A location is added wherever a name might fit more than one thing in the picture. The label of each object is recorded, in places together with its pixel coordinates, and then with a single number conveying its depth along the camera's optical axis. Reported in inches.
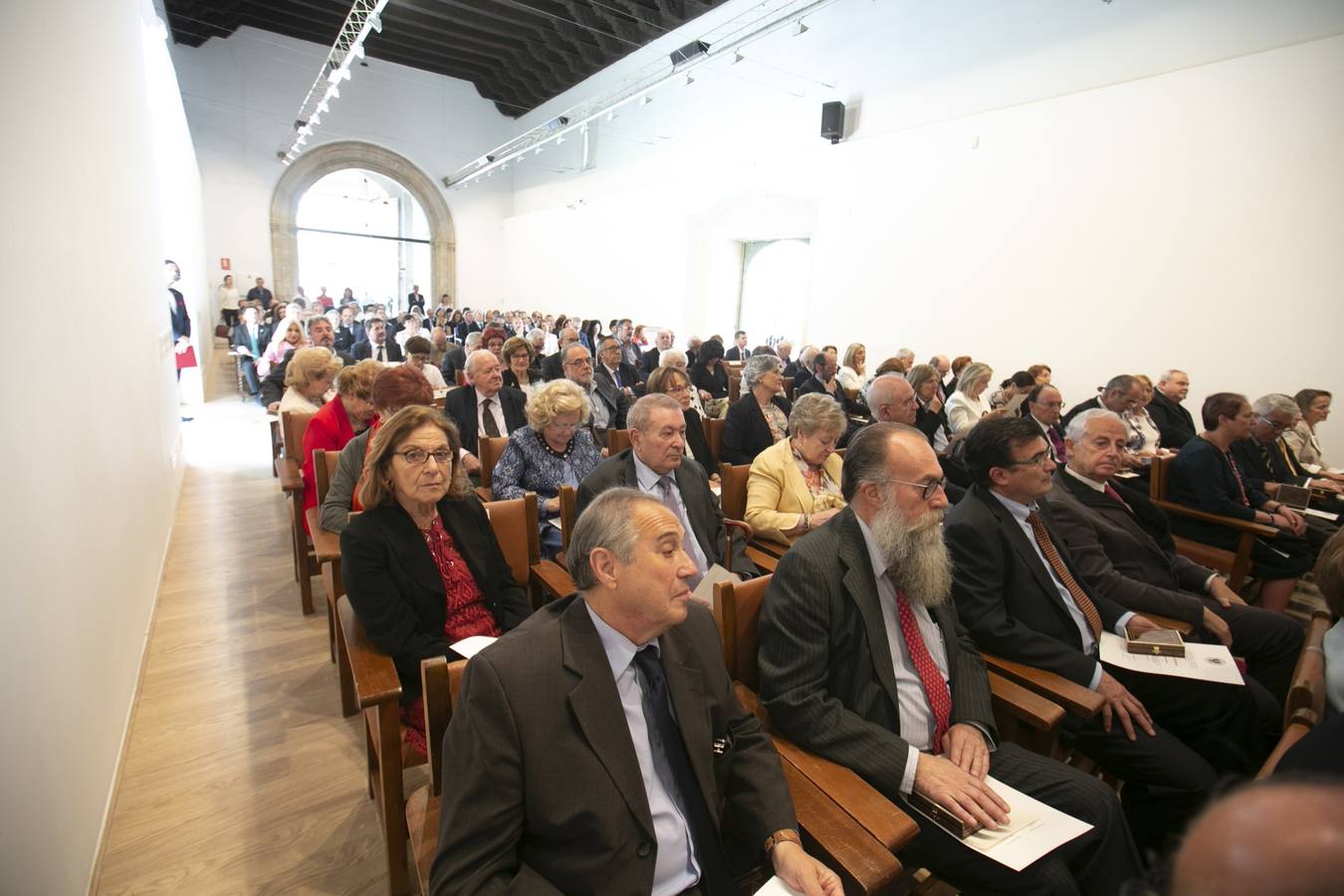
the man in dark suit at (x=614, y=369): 260.9
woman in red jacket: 139.5
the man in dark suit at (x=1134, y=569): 100.1
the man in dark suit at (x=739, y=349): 479.5
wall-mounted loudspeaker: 375.2
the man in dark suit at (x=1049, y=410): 193.0
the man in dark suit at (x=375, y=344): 326.3
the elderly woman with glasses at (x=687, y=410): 164.1
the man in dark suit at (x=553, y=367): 244.1
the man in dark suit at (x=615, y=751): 45.3
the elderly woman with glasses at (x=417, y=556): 75.3
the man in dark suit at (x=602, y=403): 206.8
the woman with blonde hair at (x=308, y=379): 174.6
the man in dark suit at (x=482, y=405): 173.0
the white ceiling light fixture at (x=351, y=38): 310.7
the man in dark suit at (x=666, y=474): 106.7
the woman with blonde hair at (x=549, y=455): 125.2
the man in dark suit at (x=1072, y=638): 78.3
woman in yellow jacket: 119.3
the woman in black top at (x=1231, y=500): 145.4
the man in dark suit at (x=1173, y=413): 228.2
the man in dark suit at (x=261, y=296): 565.0
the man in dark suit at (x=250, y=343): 385.1
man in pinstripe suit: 61.9
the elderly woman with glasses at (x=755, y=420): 174.2
